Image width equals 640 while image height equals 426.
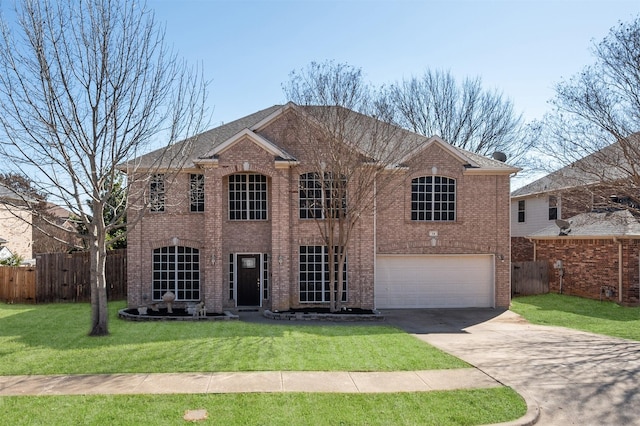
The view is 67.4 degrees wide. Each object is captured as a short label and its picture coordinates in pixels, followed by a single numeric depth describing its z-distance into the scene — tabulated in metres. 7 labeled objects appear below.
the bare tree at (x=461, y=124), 36.62
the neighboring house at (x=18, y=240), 28.66
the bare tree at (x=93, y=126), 11.02
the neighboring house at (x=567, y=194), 16.00
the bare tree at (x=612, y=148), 14.66
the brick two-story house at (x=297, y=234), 17.31
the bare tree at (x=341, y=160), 16.11
